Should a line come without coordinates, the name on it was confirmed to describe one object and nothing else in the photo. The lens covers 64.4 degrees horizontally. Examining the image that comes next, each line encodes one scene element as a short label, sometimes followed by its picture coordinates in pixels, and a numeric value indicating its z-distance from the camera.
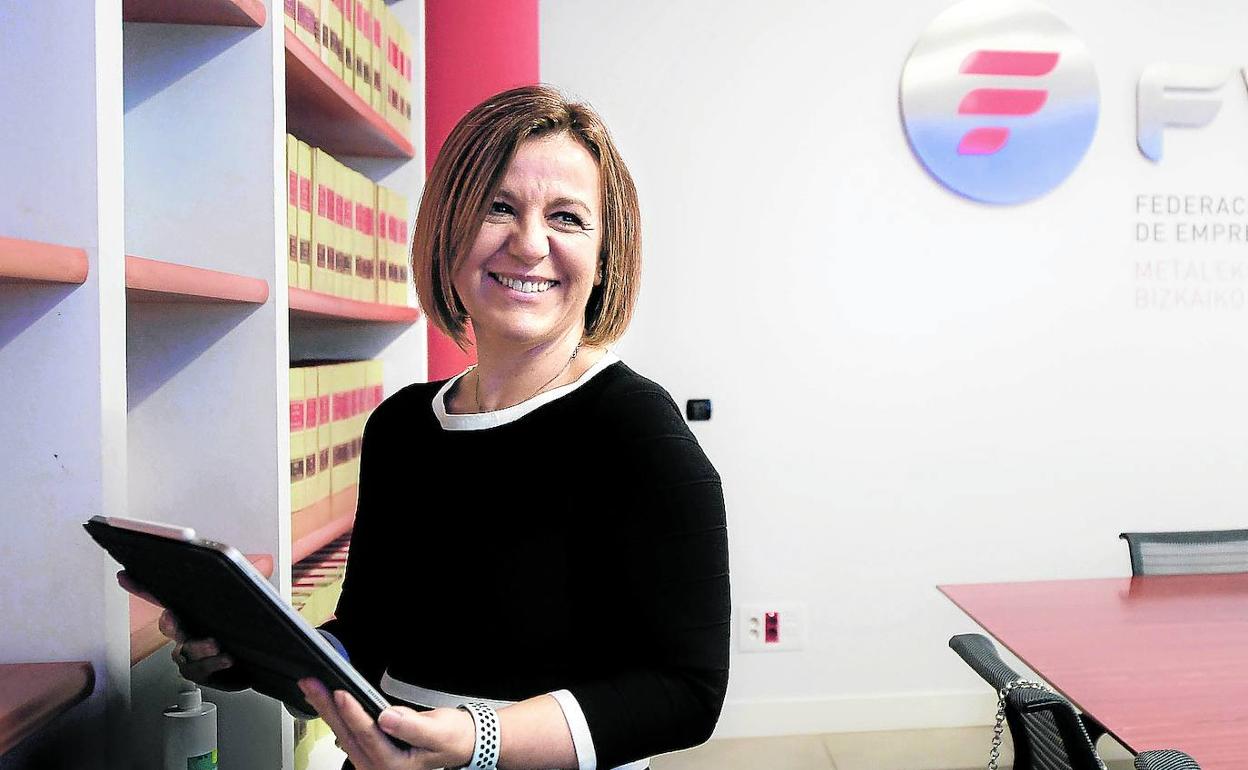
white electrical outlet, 3.41
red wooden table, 1.53
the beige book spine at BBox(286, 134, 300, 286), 1.75
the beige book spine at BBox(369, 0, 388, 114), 2.19
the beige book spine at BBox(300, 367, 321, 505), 1.83
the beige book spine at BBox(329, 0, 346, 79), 1.94
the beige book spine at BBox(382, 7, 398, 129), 2.30
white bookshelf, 0.96
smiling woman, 0.97
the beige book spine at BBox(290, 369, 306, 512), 1.77
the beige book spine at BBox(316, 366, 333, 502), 1.90
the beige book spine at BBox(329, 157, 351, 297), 1.99
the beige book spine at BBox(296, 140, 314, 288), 1.80
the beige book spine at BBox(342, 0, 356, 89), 2.00
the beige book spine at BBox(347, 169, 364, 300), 2.08
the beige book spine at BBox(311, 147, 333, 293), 1.87
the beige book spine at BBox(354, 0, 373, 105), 2.09
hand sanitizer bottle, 1.17
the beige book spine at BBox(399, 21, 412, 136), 2.48
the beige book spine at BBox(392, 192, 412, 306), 2.44
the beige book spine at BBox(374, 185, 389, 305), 2.30
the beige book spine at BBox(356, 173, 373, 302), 2.14
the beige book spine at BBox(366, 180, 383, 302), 2.23
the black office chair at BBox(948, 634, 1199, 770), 1.41
